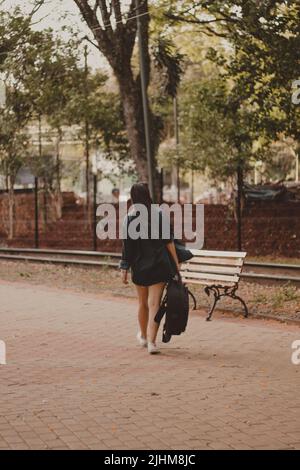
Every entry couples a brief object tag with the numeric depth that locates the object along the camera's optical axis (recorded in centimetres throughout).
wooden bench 1222
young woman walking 955
